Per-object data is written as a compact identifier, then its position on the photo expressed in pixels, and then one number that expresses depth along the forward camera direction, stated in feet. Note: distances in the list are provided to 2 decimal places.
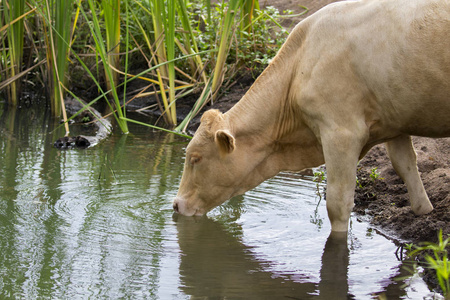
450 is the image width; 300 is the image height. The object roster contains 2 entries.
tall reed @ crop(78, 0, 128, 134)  25.68
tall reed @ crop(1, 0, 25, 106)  32.99
